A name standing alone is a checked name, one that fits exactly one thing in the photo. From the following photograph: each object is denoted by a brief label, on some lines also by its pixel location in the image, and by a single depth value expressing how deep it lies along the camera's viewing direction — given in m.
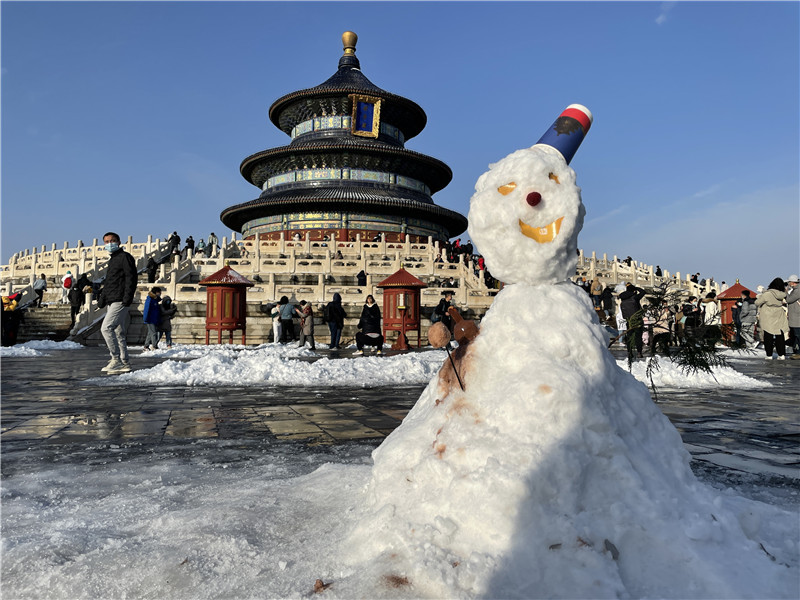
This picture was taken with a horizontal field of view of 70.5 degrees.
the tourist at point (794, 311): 10.19
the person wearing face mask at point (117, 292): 7.38
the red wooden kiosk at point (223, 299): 14.49
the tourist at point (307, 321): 13.62
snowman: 1.52
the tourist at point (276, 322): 14.80
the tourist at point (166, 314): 13.19
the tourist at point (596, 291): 16.31
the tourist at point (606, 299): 16.97
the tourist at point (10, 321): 14.79
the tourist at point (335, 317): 13.98
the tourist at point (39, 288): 18.28
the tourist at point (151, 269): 20.89
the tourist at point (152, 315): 12.50
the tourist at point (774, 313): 10.74
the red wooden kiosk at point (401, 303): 14.12
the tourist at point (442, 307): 13.21
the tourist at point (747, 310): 13.62
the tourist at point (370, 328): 12.74
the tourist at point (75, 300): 16.36
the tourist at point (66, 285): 18.67
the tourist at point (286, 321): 14.73
